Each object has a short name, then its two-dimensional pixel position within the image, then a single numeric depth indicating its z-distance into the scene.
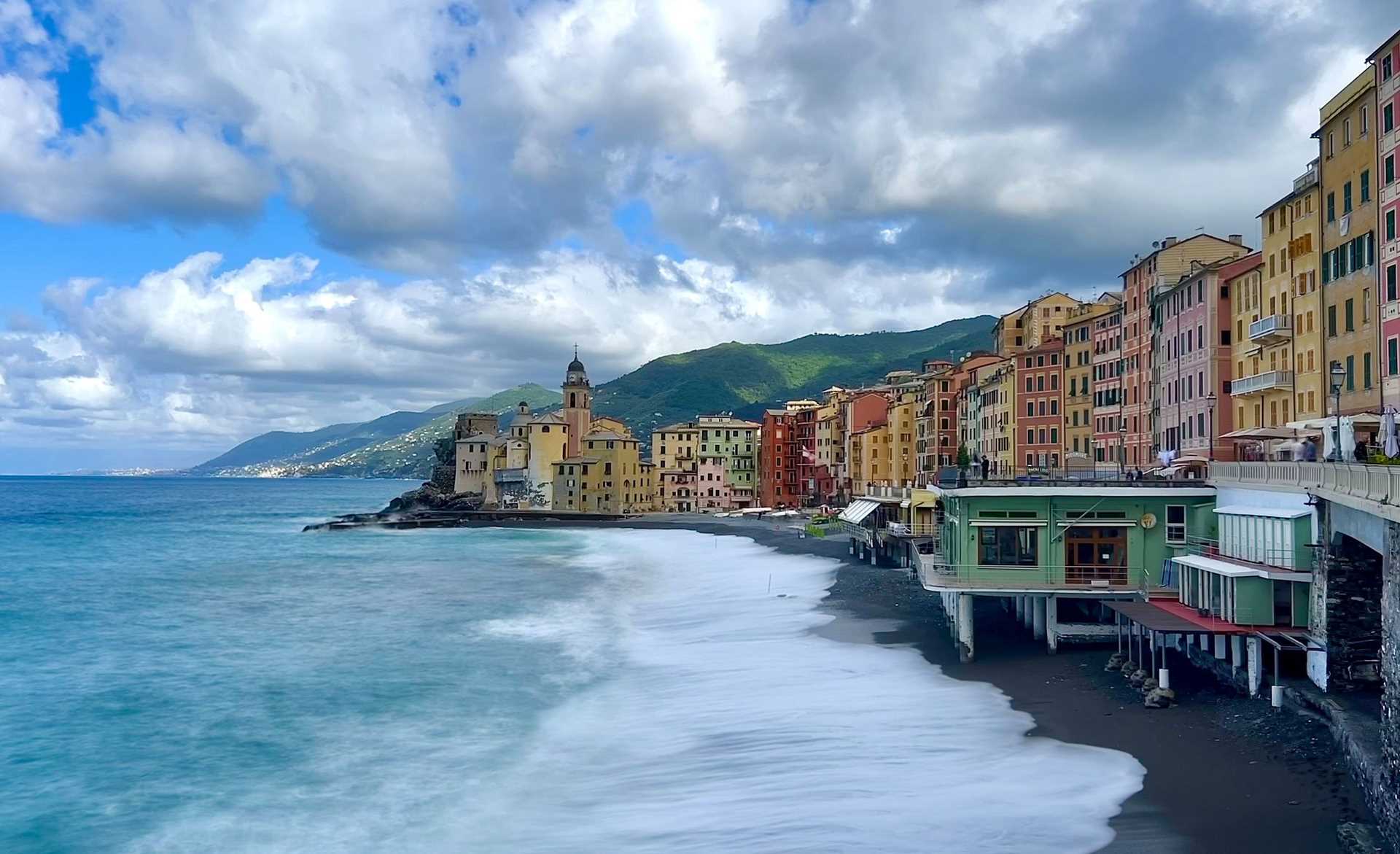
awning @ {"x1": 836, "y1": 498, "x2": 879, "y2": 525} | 72.00
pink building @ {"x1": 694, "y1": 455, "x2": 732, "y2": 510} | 161.62
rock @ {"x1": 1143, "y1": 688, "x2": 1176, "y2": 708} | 27.42
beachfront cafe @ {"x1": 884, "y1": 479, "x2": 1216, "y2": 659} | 35.75
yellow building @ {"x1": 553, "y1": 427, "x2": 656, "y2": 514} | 155.38
